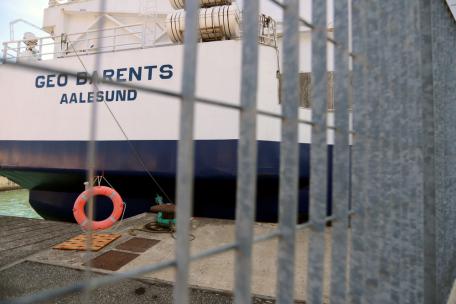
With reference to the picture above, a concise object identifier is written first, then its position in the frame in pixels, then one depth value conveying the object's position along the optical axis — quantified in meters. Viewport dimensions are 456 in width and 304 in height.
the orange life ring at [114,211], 4.41
